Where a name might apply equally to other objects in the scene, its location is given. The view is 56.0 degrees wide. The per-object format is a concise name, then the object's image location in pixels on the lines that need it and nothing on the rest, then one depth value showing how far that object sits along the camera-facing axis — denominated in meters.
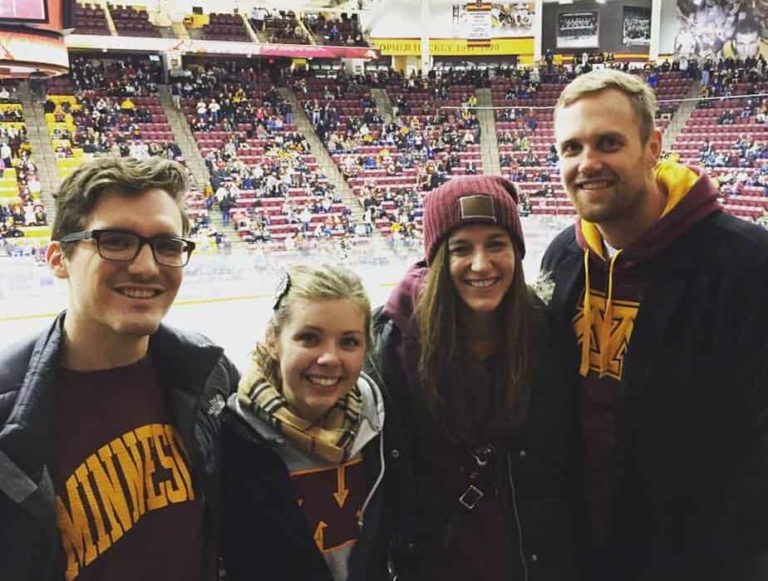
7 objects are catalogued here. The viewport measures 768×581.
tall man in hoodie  1.83
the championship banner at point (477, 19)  22.62
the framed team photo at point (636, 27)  25.00
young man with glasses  1.33
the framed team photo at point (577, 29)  25.20
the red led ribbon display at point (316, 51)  21.83
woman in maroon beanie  1.79
